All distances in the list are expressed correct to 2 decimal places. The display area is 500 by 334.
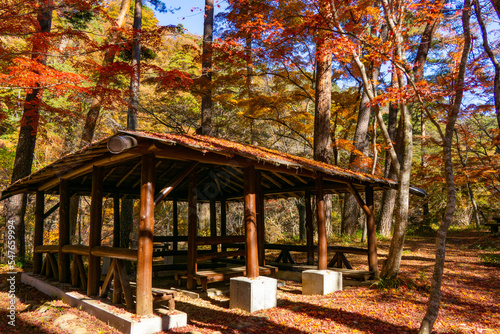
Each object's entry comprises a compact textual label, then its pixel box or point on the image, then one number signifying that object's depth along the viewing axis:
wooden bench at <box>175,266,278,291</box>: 6.52
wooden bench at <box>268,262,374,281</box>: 7.92
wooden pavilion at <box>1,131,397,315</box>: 4.95
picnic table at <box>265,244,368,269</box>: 8.54
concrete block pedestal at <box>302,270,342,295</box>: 7.07
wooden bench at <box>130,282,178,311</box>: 5.14
